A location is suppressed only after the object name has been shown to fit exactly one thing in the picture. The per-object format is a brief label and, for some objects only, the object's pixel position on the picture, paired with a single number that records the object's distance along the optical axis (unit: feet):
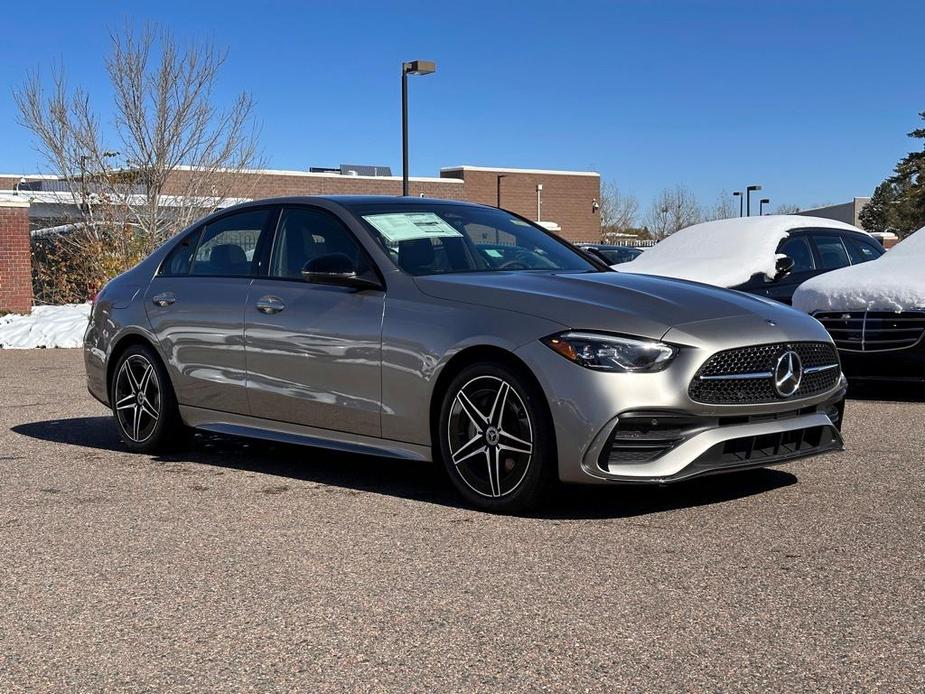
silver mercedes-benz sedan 17.58
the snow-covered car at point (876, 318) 31.96
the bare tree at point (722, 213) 264.11
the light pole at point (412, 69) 73.87
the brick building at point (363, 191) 75.20
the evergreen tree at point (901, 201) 207.41
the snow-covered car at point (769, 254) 39.75
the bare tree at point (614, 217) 254.27
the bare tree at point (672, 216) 259.19
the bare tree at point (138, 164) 90.07
